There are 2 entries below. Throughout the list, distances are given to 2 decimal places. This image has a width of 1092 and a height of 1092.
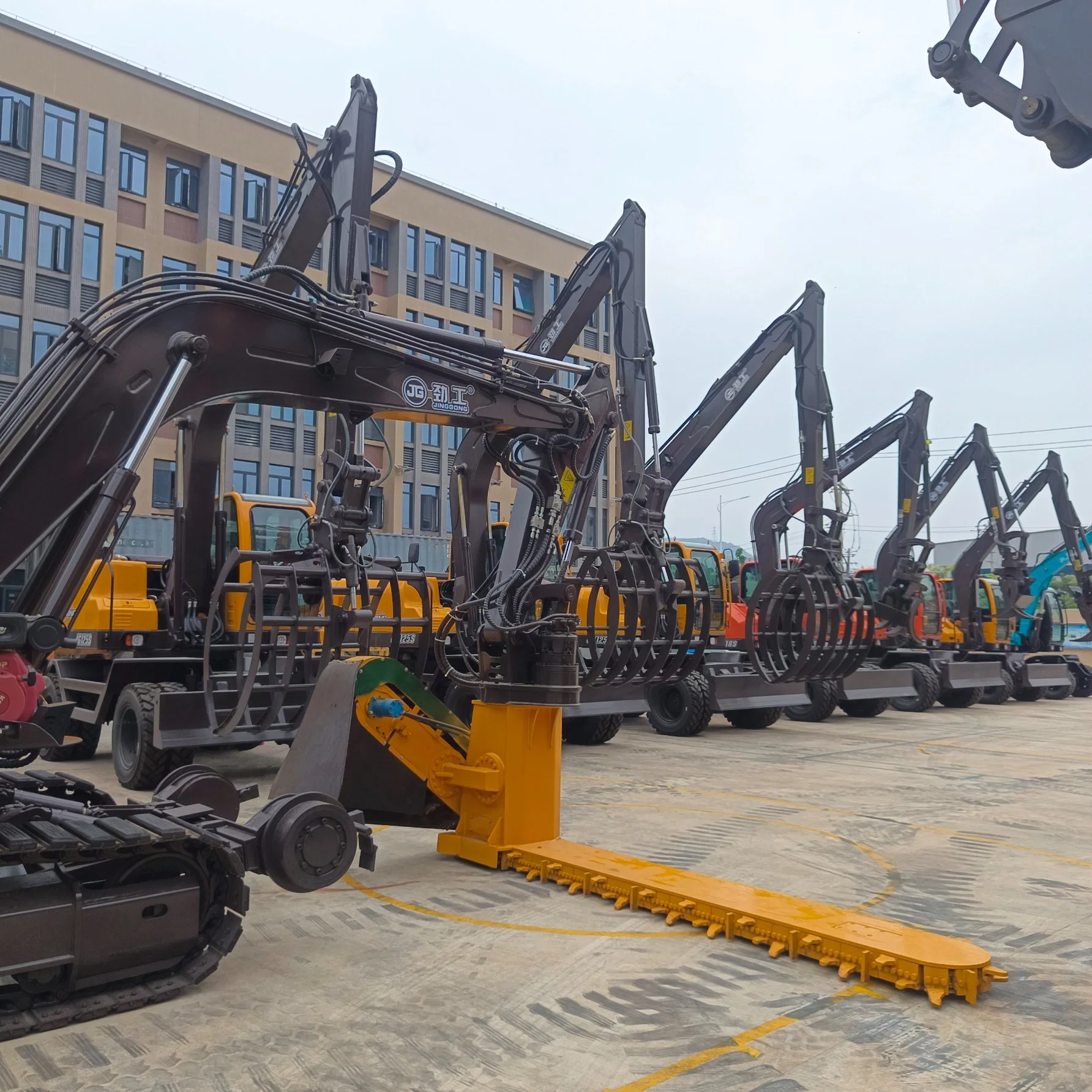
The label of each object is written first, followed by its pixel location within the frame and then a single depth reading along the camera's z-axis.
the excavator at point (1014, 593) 19.92
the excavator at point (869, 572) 15.73
